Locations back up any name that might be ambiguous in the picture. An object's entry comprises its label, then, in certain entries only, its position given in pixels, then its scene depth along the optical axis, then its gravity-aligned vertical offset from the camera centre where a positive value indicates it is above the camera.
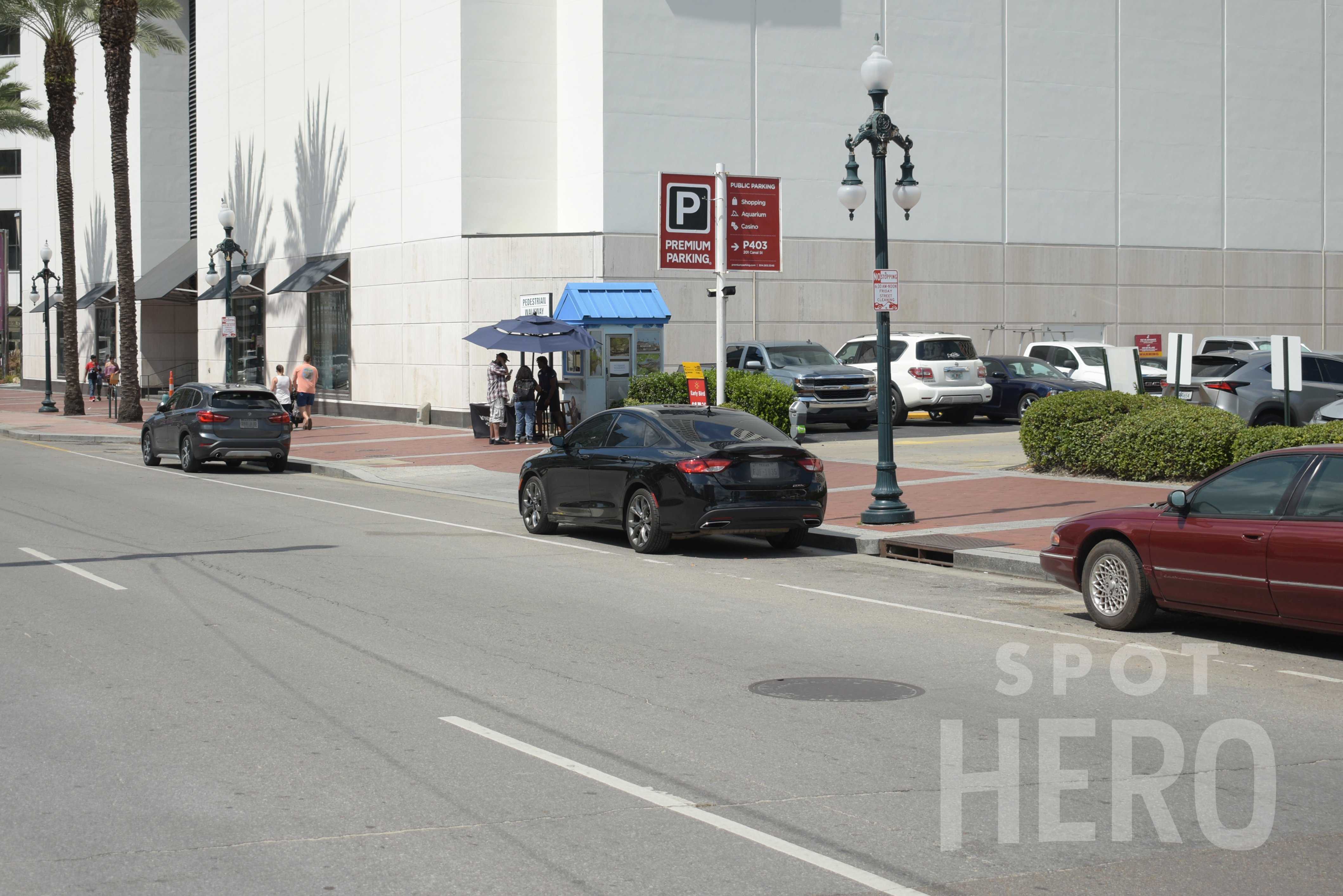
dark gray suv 25.78 -0.60
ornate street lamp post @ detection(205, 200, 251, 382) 34.97 +3.48
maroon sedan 9.08 -1.07
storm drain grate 14.52 -1.60
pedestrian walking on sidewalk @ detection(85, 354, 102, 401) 55.88 +0.56
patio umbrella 29.11 +1.18
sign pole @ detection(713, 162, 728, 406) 21.33 +2.22
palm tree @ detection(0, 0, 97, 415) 42.00 +9.30
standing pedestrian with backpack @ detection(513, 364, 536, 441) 29.31 -0.13
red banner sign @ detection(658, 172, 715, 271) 23.27 +2.76
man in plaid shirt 30.19 +0.05
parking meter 21.44 -0.45
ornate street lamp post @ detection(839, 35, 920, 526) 16.58 +0.92
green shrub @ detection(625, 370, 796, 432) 26.78 -0.03
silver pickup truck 29.86 +0.31
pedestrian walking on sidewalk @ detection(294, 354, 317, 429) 36.47 +0.20
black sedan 14.50 -0.89
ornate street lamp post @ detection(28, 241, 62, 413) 46.69 +3.55
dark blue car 32.38 +0.21
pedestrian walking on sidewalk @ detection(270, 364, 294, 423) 36.28 +0.07
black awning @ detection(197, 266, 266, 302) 46.16 +3.46
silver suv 23.98 +0.05
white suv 31.09 +0.40
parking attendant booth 30.62 +1.12
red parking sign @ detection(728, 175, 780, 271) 23.16 +2.69
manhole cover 8.17 -1.74
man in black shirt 30.22 +0.03
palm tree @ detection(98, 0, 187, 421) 38.44 +6.55
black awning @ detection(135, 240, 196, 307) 53.22 +4.41
